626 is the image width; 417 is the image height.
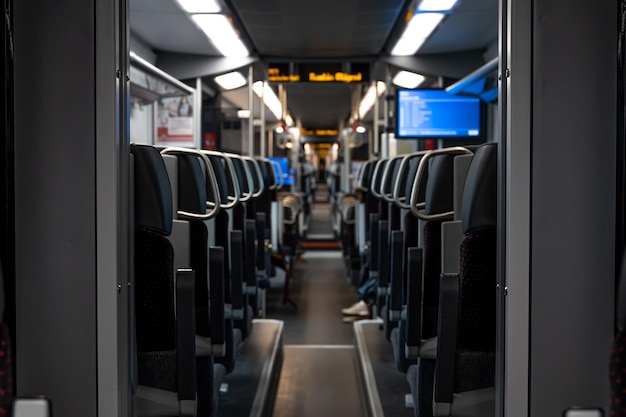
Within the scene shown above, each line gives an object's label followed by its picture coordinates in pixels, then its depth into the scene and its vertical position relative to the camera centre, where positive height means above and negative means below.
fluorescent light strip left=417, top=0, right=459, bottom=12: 6.77 +1.57
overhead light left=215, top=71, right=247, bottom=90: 10.34 +1.40
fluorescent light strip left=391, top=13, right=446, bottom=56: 7.48 +1.58
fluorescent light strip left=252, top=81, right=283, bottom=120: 12.36 +1.59
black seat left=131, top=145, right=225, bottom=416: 2.79 -0.46
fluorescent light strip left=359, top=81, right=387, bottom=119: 13.34 +1.63
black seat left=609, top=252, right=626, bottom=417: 2.06 -0.47
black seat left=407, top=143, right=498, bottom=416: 2.80 -0.48
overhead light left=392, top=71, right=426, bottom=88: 10.55 +1.46
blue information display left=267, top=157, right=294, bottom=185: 12.86 +0.25
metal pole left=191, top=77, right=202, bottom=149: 8.52 +0.70
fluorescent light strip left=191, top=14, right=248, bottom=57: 7.66 +1.60
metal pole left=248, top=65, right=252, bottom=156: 9.66 +0.84
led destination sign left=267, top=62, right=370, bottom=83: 10.41 +1.48
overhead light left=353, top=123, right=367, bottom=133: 14.03 +1.01
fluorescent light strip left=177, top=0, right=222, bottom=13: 6.95 +1.60
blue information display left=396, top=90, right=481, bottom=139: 7.54 +0.68
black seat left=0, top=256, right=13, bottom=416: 2.00 -0.47
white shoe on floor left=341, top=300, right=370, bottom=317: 7.94 -1.27
